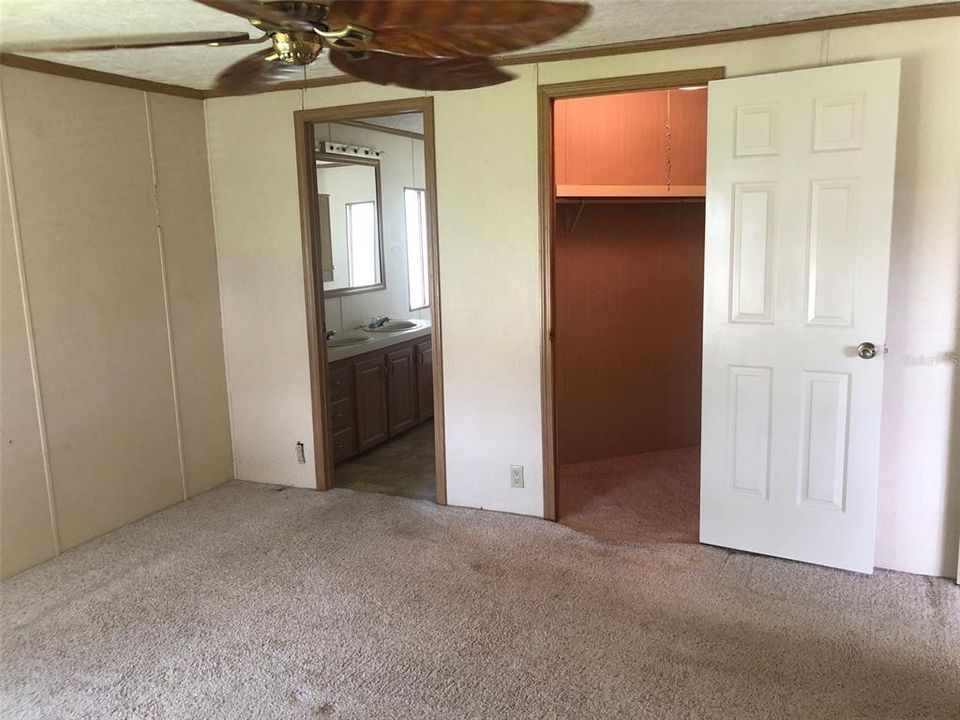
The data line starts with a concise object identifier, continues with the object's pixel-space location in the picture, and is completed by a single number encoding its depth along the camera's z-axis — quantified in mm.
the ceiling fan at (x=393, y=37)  1543
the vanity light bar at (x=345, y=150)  5027
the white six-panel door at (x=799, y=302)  2852
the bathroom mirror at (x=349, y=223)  5191
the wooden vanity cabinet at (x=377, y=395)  4684
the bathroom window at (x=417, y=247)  6133
